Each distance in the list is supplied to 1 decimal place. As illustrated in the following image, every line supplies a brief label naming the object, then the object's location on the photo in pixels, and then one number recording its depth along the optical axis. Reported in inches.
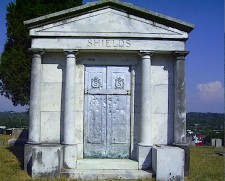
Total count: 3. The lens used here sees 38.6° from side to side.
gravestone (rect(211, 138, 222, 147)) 837.7
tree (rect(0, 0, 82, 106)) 711.1
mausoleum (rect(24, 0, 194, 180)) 343.9
